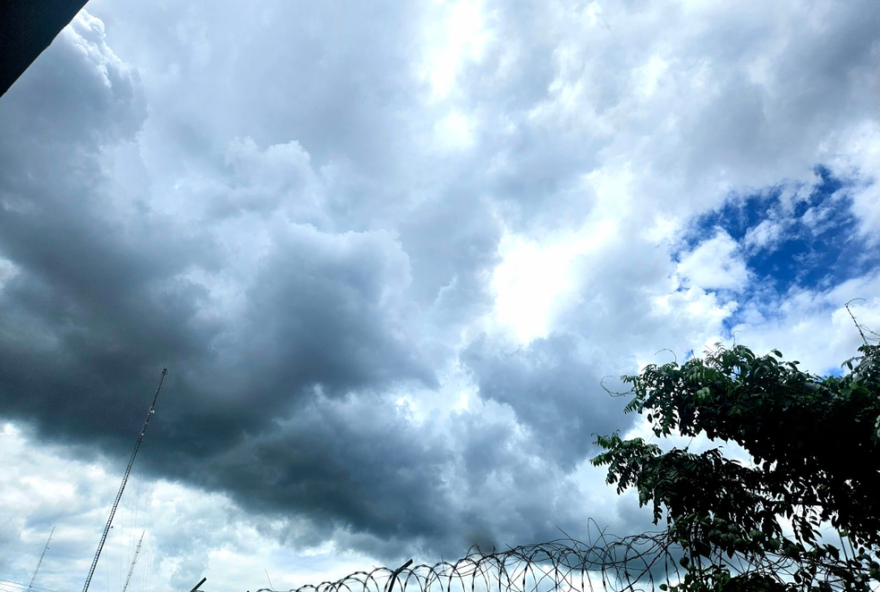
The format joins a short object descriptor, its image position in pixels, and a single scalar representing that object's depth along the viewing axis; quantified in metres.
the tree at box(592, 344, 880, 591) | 7.78
